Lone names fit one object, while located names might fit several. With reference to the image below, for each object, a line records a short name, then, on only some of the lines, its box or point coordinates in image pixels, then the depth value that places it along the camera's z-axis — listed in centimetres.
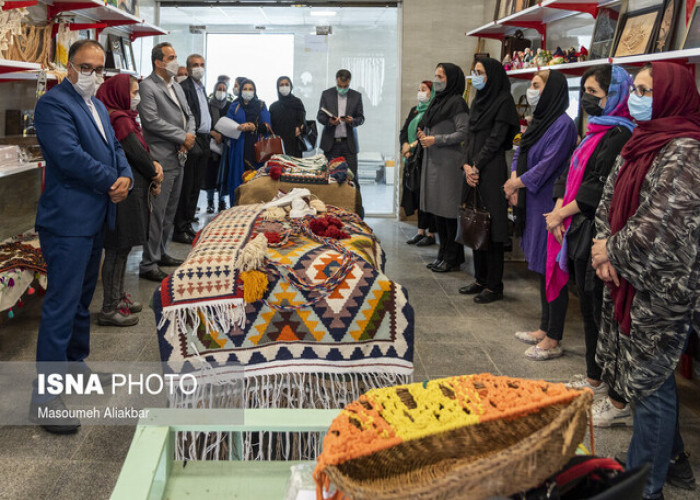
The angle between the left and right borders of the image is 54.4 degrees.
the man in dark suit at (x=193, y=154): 639
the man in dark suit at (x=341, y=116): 750
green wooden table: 150
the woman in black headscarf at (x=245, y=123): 708
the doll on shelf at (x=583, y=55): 465
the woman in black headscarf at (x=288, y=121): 747
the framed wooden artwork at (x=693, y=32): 329
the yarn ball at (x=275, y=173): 480
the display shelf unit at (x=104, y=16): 491
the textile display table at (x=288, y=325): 250
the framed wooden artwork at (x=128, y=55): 665
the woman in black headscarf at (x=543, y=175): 370
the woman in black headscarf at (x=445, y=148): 522
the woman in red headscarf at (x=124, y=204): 376
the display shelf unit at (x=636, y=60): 316
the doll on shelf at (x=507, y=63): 590
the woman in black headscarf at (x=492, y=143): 453
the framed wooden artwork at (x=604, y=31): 433
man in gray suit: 494
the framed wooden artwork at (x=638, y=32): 369
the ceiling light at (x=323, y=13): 837
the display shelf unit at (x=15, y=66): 377
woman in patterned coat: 206
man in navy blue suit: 274
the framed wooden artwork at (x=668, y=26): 353
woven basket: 102
